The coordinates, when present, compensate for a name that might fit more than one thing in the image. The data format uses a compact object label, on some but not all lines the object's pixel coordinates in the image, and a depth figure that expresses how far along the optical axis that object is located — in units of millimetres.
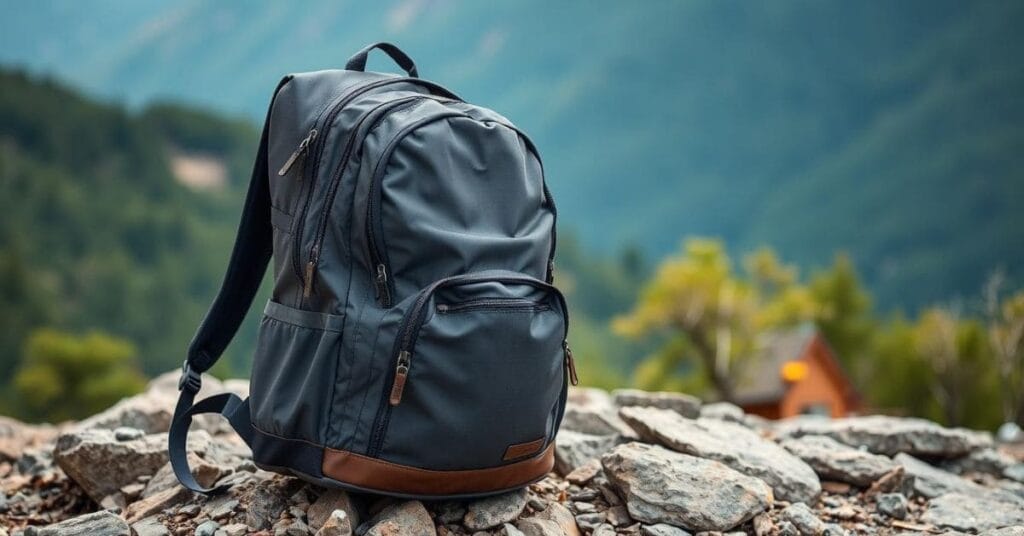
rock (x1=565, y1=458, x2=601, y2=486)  3768
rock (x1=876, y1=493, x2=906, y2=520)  3850
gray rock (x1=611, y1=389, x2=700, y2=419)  4797
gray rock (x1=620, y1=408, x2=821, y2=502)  3818
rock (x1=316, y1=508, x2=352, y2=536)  2934
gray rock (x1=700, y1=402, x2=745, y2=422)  5113
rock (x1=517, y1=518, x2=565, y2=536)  3178
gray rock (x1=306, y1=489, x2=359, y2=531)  3111
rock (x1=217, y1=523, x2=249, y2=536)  3167
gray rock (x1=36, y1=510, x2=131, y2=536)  3166
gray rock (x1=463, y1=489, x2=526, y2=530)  3188
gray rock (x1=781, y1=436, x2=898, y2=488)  4043
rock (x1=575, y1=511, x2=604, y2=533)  3408
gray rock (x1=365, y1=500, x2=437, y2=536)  2977
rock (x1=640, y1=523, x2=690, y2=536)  3297
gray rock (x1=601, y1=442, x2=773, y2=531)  3365
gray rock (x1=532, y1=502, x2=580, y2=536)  3310
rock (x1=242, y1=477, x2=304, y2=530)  3232
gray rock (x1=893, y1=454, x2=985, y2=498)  4148
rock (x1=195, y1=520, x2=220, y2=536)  3162
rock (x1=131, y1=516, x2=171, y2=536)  3193
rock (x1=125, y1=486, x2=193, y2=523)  3412
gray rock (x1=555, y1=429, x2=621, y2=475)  3988
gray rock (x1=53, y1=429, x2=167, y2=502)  3752
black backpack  2951
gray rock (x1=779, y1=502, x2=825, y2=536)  3486
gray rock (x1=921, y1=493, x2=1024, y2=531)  3777
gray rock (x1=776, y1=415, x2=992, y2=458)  4645
